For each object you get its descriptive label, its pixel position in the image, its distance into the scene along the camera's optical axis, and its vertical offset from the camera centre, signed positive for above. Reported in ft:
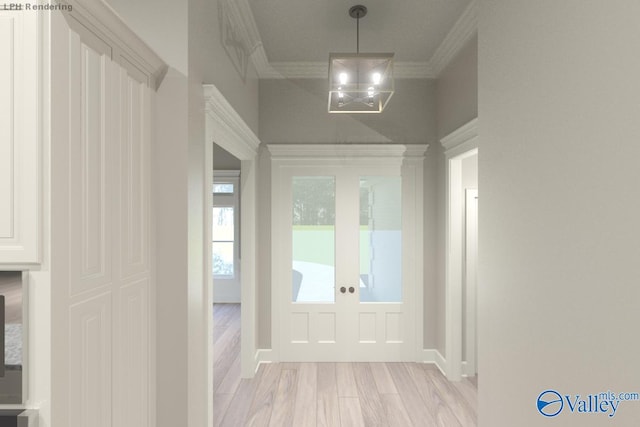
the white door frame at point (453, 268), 11.81 -1.75
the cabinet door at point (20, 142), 3.48 +0.75
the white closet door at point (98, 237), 3.73 -0.26
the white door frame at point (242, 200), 7.03 +0.47
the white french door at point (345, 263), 13.12 -1.74
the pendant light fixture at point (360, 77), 8.18 +3.39
